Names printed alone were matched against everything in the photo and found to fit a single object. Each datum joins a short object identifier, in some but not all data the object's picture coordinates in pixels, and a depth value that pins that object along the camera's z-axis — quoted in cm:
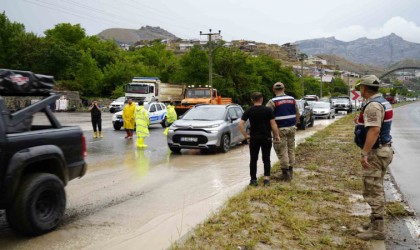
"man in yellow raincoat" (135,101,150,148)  1555
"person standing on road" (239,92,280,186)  814
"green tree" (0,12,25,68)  5666
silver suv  1324
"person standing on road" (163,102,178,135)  2330
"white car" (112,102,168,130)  2364
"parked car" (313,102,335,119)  3522
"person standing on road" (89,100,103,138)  1872
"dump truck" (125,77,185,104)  3794
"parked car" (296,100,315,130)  2366
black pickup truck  507
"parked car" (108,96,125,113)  4310
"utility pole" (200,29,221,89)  4318
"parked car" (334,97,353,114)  4828
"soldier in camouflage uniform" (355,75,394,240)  532
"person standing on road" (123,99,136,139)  1808
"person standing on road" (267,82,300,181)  870
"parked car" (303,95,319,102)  5606
